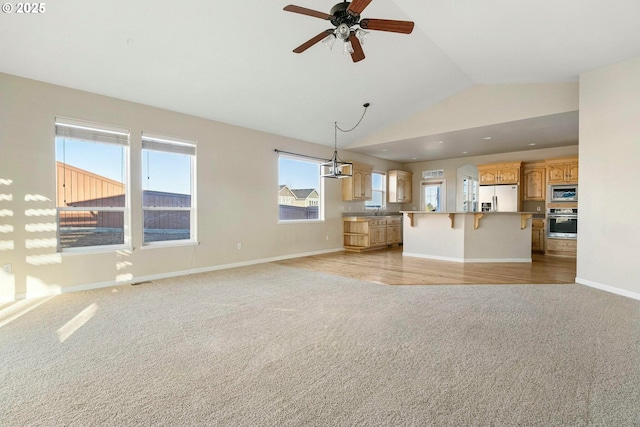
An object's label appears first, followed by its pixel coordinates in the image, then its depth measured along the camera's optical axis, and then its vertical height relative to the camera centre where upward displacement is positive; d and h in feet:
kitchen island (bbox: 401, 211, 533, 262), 21.18 -1.77
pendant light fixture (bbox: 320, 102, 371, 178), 20.95 +3.55
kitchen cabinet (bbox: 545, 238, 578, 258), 23.00 -2.76
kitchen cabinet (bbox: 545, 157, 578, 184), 22.90 +3.02
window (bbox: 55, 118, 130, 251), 13.71 +1.17
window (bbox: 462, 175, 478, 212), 30.27 +1.70
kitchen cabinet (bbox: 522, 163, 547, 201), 25.29 +2.40
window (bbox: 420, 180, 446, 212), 31.60 +1.75
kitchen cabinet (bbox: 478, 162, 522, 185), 25.89 +3.22
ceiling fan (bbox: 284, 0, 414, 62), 8.00 +5.15
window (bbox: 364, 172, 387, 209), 31.27 +1.94
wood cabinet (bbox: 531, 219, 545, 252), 24.94 -1.98
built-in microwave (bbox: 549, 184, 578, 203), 22.97 +1.33
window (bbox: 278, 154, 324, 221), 22.79 +1.61
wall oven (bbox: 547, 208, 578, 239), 22.86 -0.94
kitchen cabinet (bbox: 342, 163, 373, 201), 26.91 +2.30
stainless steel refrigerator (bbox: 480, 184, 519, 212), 25.95 +1.11
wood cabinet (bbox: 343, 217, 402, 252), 26.35 -1.97
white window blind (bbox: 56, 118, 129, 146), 13.55 +3.56
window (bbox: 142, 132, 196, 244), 16.16 +1.17
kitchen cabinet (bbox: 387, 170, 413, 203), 31.50 +2.41
